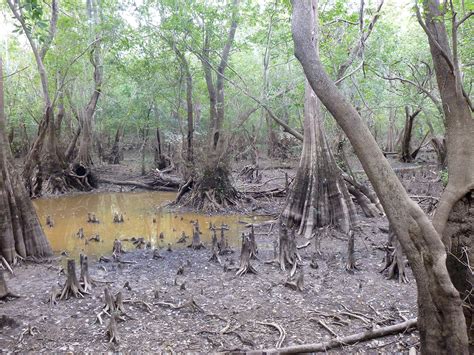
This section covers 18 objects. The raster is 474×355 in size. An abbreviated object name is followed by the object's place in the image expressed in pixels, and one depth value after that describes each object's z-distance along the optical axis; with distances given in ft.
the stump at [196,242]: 26.12
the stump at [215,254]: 23.14
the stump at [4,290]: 16.97
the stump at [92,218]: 34.78
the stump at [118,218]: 34.74
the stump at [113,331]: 13.74
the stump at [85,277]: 18.32
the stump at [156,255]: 24.04
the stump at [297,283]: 18.39
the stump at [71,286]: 17.42
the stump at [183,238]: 28.00
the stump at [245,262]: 20.71
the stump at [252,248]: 23.18
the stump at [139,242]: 27.03
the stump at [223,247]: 24.67
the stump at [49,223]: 33.27
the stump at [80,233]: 29.65
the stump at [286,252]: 21.72
